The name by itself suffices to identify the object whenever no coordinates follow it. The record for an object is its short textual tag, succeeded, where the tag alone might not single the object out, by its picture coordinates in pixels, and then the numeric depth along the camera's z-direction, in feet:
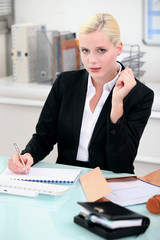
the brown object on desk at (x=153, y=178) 5.56
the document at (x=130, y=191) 5.18
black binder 4.49
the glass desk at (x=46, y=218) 4.61
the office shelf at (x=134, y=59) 8.64
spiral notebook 5.55
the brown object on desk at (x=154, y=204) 4.96
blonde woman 5.98
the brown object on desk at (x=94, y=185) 5.10
